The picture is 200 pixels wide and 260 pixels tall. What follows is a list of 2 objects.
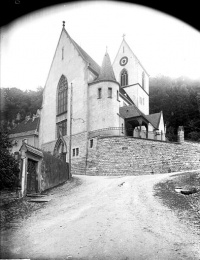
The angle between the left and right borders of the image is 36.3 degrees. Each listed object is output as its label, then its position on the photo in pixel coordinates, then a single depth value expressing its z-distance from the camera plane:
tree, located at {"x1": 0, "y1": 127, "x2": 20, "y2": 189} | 11.48
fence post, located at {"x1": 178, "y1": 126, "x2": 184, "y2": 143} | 26.56
